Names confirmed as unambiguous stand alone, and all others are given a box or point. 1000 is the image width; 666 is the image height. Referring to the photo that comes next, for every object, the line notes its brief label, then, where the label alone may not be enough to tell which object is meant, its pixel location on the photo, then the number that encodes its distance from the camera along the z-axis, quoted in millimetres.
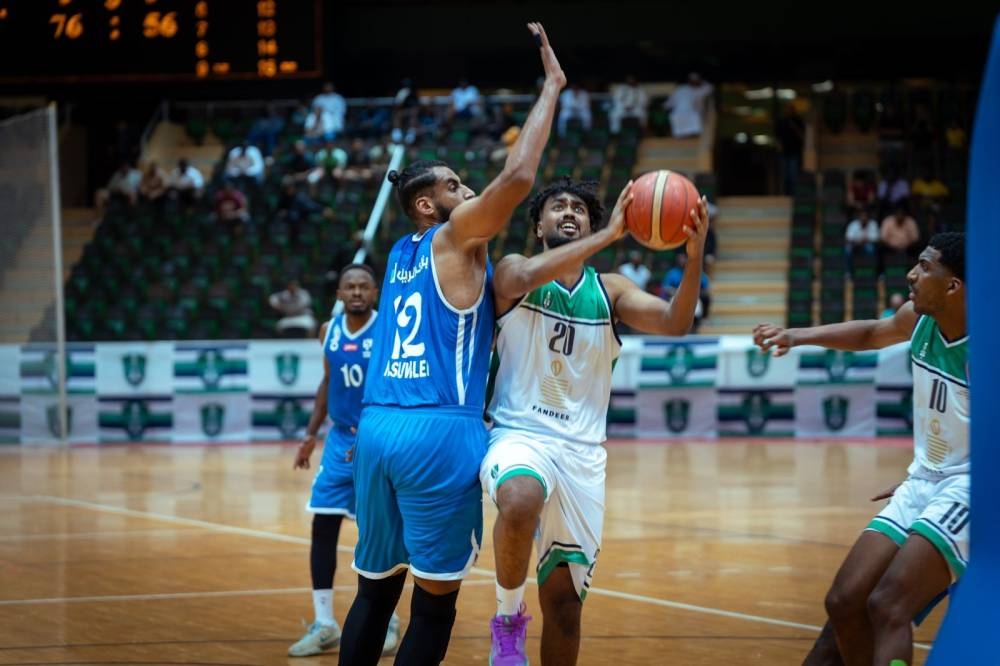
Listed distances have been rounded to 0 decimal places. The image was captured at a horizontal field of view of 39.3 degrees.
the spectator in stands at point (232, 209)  21781
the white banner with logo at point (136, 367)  17531
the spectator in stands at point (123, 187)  22875
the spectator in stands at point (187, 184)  22422
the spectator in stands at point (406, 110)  22625
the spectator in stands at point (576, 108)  22797
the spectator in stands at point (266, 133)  23344
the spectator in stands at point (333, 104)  22875
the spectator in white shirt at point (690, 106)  22984
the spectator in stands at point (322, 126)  22797
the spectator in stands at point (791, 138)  23188
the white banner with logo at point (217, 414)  17594
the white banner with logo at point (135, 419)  17703
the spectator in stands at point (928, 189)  20875
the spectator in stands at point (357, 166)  21875
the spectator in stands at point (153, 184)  22547
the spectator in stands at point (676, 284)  18859
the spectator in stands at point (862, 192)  20734
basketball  4977
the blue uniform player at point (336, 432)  6652
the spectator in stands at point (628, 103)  22953
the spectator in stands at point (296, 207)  21609
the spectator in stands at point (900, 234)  19531
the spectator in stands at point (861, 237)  19859
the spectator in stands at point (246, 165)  22438
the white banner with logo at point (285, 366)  17281
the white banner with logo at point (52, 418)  17359
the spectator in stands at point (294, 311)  18969
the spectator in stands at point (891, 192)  20461
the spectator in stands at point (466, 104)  22688
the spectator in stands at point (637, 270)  19031
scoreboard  18844
